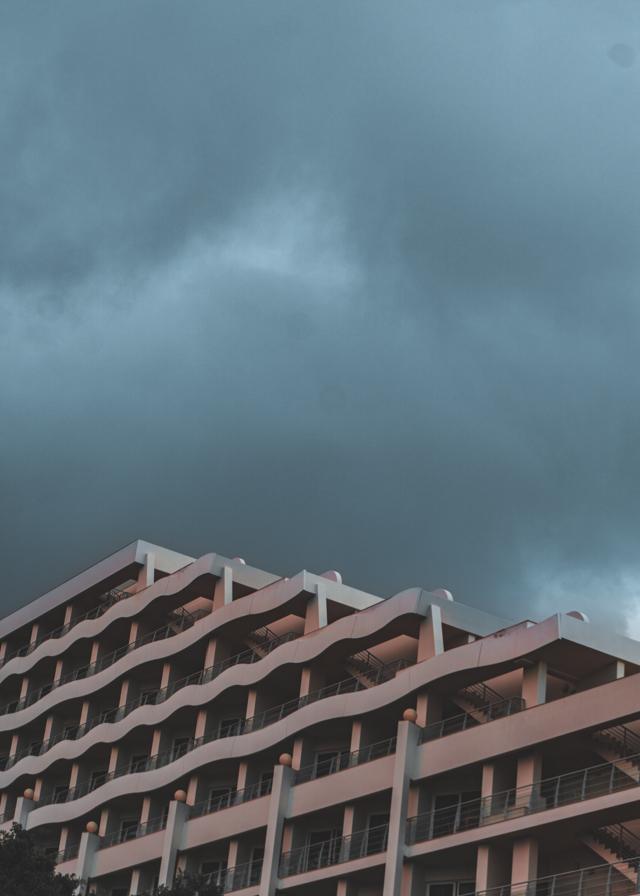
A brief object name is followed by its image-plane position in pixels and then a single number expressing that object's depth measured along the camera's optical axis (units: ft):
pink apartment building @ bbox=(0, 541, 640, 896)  149.07
